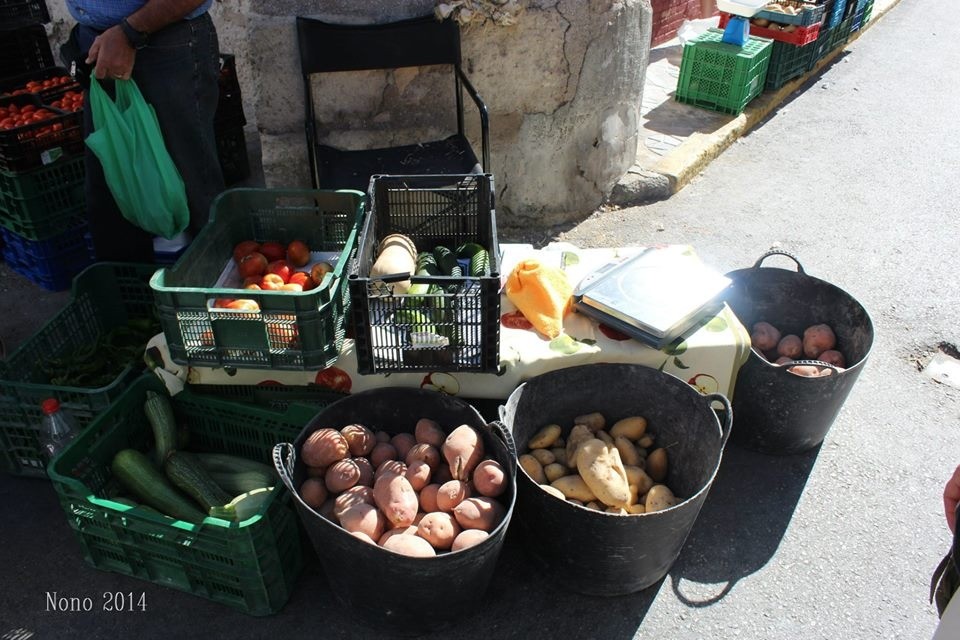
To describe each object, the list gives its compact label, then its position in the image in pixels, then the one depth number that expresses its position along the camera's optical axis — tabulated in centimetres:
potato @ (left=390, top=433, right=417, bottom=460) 268
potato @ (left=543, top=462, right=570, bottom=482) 272
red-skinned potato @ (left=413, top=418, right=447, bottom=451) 266
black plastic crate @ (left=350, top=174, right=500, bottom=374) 250
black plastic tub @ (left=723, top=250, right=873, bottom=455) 302
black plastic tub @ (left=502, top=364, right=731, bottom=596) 243
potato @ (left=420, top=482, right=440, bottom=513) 248
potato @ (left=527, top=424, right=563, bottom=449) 285
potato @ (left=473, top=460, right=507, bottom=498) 247
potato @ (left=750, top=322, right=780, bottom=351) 332
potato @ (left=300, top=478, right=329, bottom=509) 246
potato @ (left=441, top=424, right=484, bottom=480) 251
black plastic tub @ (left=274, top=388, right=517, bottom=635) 225
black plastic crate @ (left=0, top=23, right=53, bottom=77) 467
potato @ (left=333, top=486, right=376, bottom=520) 243
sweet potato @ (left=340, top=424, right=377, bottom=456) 263
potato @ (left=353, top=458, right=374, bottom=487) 256
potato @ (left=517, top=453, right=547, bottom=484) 270
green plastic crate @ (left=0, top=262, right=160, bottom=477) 287
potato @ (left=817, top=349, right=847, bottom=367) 321
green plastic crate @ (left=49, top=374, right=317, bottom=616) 243
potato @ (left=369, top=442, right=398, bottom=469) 264
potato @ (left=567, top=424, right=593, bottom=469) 276
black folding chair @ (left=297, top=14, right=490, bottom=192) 382
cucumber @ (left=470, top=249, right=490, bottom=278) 279
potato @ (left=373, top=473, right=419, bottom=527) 238
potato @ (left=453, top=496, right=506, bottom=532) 236
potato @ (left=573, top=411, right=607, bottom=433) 289
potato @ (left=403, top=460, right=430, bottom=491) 253
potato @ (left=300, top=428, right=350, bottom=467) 251
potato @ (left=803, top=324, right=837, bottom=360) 328
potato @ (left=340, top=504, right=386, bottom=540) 234
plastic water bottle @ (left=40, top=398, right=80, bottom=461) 282
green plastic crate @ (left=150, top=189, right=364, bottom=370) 248
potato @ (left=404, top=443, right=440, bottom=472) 259
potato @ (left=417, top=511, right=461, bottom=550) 233
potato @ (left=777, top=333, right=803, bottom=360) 328
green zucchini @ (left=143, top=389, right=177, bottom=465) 280
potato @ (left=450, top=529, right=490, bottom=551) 229
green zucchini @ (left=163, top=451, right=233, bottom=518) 271
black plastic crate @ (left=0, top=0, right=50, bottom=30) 457
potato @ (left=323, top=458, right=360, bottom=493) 249
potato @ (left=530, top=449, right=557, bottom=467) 278
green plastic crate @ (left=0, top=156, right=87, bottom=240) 384
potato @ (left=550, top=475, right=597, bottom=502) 264
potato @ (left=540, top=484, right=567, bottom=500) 252
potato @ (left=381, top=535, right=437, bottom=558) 226
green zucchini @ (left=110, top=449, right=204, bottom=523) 269
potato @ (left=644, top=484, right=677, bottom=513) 260
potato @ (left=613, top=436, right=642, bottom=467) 280
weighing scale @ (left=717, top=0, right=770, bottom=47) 608
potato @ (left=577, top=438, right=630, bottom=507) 258
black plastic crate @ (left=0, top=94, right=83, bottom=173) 370
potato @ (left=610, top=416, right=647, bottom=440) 287
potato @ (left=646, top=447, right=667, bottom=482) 282
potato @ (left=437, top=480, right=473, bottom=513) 244
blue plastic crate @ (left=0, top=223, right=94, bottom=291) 412
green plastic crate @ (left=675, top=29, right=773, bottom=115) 619
